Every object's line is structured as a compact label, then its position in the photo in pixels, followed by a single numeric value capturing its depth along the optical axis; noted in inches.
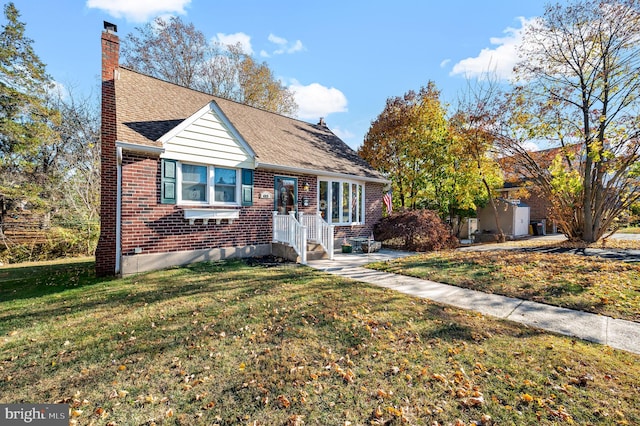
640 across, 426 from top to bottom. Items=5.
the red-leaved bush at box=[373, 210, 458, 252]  474.6
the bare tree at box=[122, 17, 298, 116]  834.8
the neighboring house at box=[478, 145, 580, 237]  518.0
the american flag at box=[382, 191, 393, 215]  588.7
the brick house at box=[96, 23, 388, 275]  298.0
